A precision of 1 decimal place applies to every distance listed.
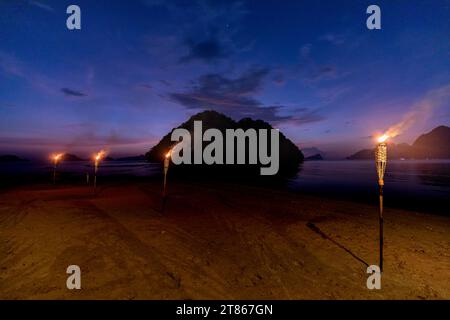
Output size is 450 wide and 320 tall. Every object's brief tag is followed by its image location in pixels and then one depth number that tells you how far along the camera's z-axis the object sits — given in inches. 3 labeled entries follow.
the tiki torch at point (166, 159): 534.6
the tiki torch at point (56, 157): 1234.3
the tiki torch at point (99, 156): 851.4
